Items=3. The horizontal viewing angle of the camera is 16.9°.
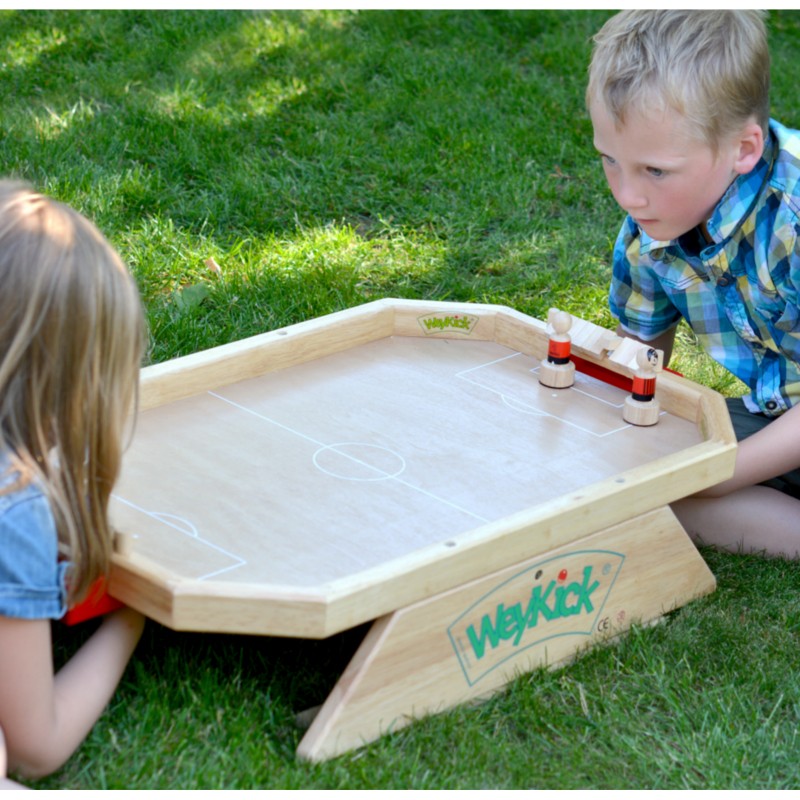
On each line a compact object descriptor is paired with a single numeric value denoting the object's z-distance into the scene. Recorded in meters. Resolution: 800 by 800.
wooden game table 2.31
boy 2.54
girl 2.21
